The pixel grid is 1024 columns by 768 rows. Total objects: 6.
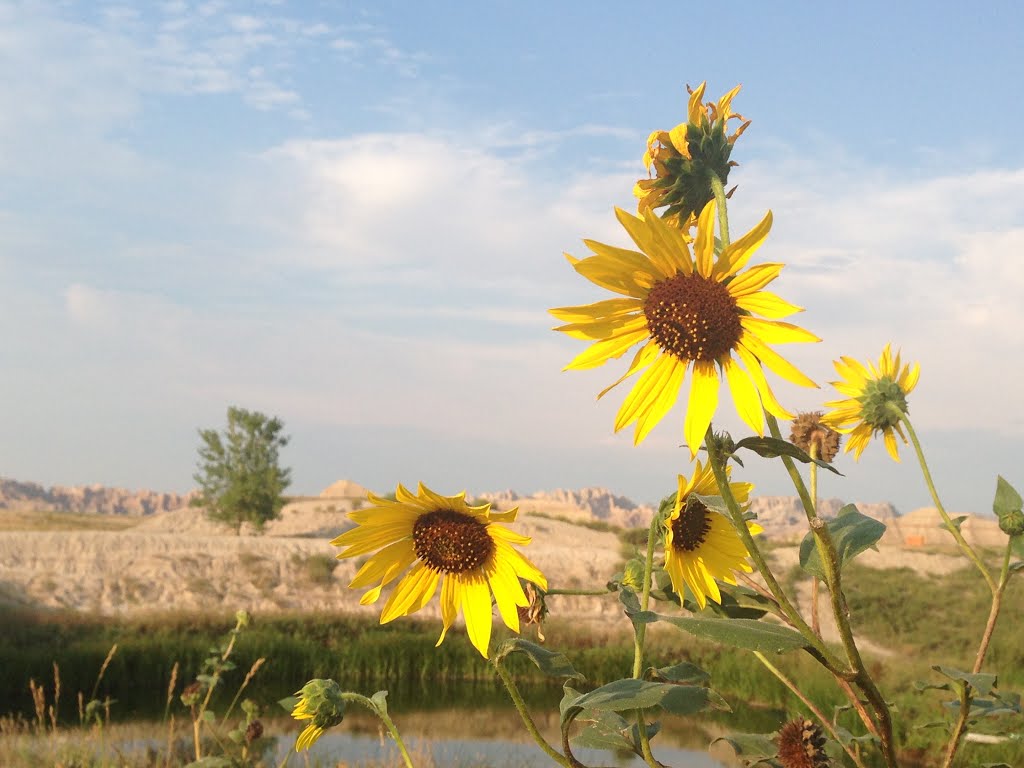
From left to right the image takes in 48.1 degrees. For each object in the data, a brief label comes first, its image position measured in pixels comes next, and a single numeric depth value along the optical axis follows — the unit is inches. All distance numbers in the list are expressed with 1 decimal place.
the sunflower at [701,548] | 20.9
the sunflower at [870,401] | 28.9
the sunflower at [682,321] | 16.1
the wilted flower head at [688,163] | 18.8
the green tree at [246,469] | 826.6
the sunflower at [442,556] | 19.6
